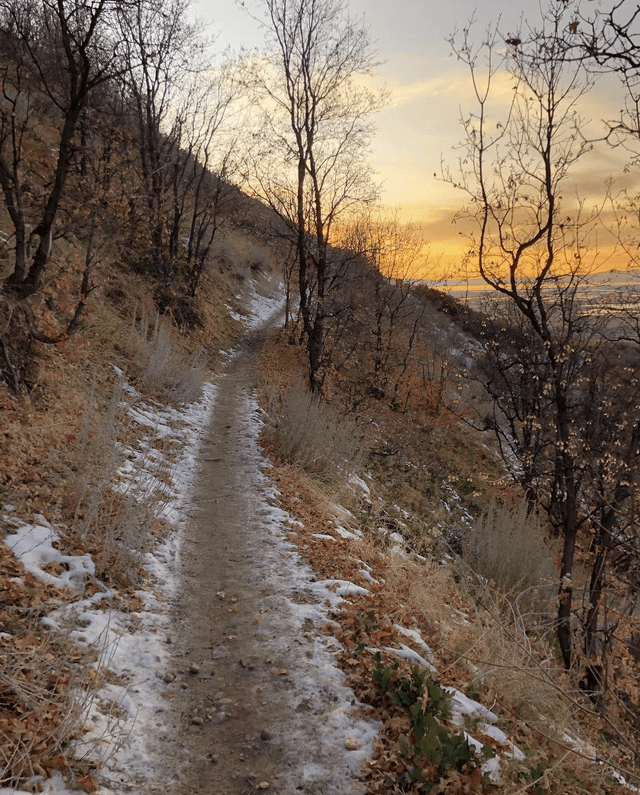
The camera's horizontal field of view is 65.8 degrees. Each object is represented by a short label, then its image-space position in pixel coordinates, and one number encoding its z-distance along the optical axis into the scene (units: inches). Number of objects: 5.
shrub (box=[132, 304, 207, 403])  430.9
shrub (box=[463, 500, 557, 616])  328.8
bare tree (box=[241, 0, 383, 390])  511.8
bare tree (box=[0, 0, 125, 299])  270.1
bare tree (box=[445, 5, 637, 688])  281.1
